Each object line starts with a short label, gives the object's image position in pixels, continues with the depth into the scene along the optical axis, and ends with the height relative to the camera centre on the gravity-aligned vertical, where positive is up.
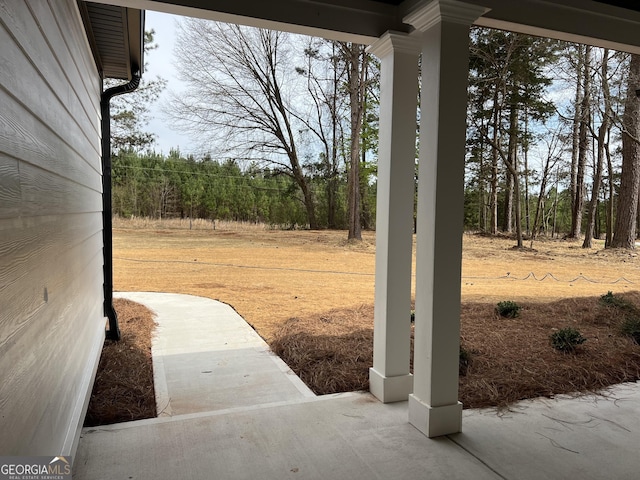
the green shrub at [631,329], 4.01 -1.08
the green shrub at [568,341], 3.68 -1.08
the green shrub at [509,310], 4.93 -1.10
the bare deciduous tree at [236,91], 17.08 +5.03
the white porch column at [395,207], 2.68 +0.05
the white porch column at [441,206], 2.26 +0.05
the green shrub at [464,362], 3.24 -1.14
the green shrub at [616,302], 5.03 -1.03
